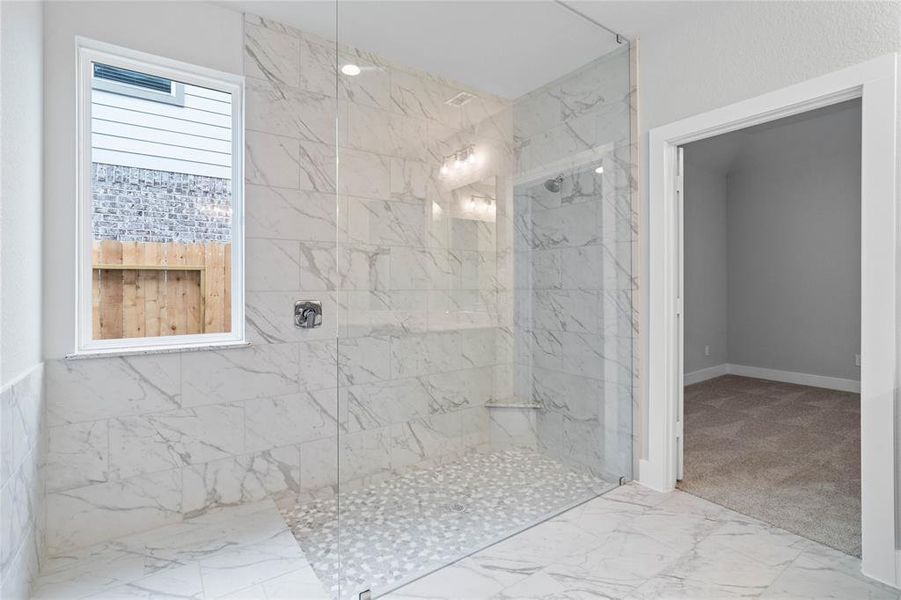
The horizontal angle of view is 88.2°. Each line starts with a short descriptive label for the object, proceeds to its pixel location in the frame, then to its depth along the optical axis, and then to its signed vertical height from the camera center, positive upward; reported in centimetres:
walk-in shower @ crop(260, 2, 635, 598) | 196 +11
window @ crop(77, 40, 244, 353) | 225 +50
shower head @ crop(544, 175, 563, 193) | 246 +62
